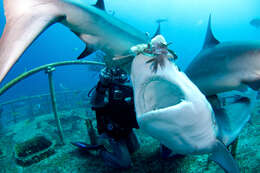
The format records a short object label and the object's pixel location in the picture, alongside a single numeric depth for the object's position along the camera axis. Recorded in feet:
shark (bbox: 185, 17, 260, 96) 5.70
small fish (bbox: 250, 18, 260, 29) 72.11
